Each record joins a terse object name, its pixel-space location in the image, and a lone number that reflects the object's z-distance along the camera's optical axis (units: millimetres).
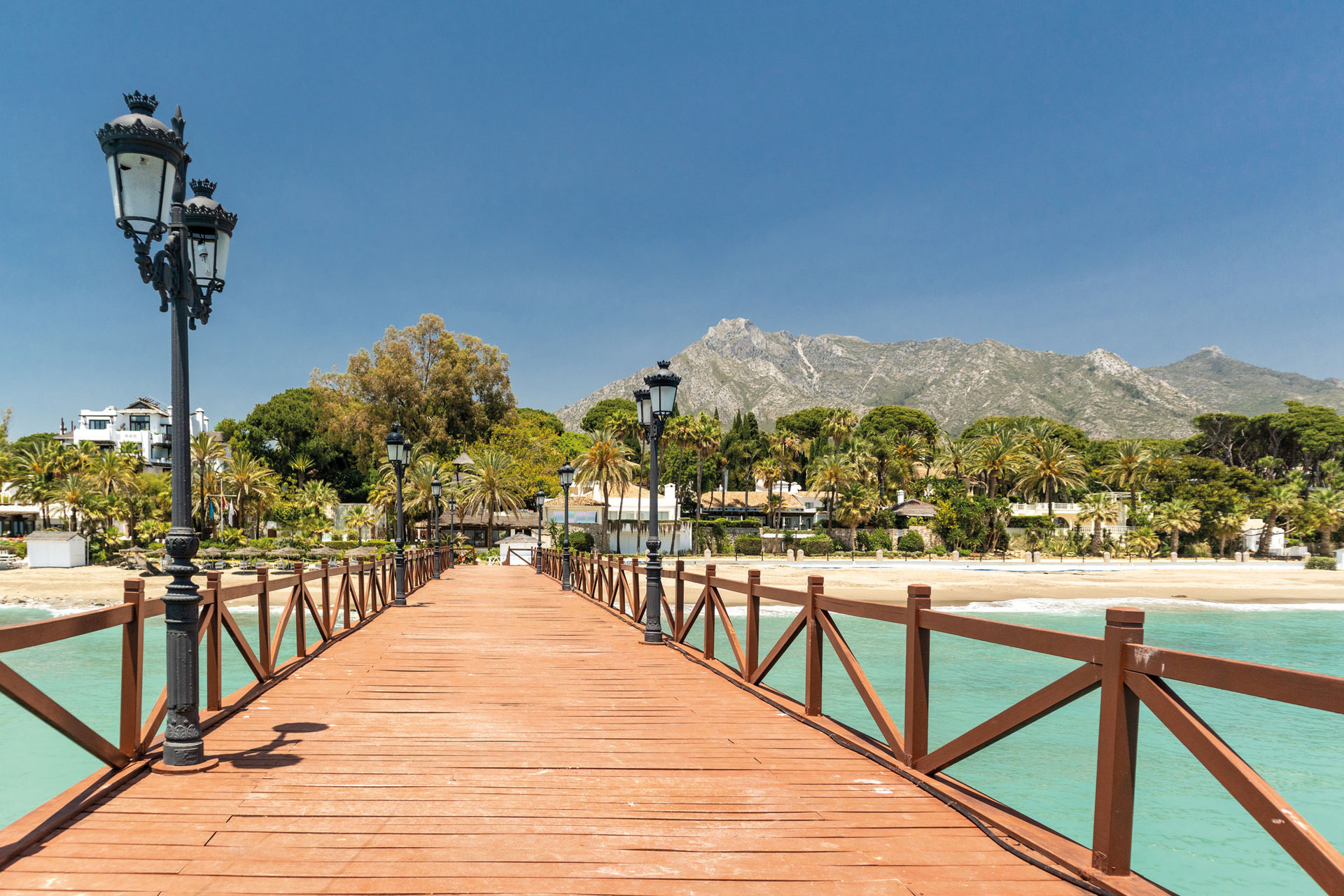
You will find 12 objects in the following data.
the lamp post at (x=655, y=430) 9984
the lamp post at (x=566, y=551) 20188
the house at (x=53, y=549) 37125
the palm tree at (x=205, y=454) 45866
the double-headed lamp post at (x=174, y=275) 4363
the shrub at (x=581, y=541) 47031
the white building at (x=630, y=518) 49719
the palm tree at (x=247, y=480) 46656
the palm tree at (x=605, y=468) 47344
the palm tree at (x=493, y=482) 43438
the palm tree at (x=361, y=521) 47812
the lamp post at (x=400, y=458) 15289
